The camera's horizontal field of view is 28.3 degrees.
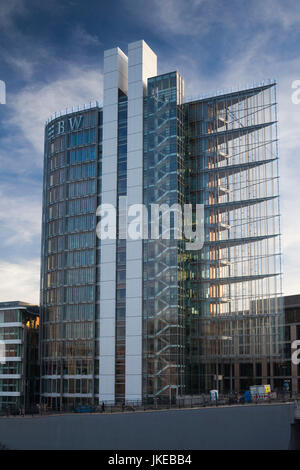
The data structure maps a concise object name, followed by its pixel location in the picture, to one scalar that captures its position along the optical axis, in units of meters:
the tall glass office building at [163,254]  79.25
